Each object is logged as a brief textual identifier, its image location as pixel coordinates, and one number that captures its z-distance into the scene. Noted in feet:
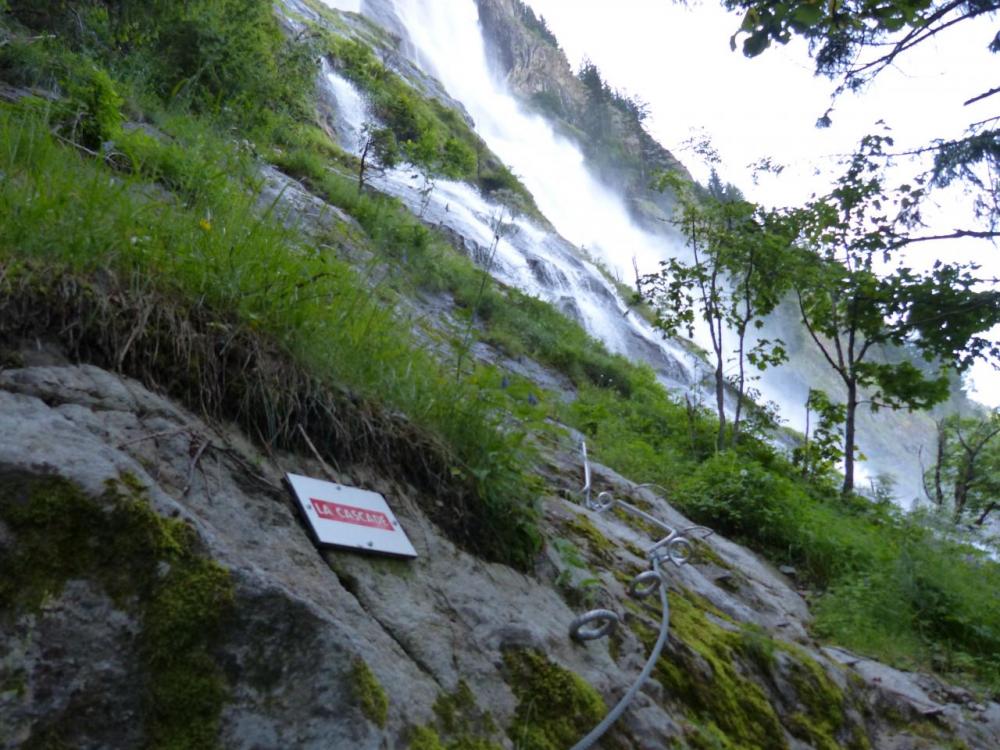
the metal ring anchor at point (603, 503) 14.11
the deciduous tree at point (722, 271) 30.83
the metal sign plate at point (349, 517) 6.48
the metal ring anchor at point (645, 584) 9.71
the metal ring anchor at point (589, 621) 7.41
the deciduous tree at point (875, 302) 21.89
